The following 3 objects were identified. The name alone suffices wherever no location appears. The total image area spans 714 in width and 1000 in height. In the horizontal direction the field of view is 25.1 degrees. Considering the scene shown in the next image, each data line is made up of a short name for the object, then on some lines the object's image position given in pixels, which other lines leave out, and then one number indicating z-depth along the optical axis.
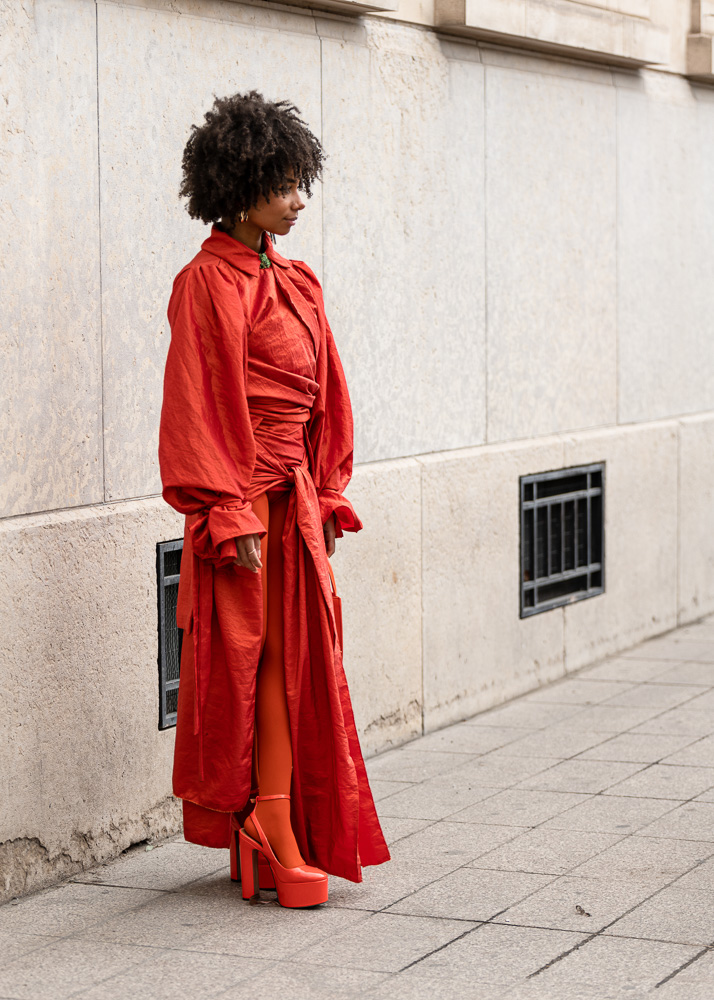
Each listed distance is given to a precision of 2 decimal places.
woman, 4.21
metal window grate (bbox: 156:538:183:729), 5.12
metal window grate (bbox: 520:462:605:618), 7.44
